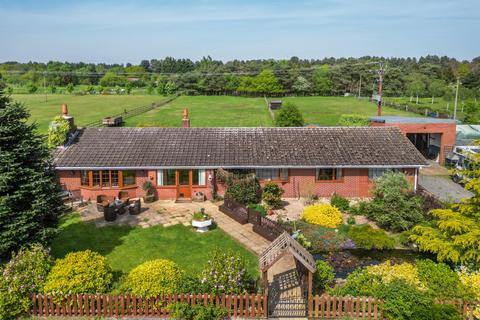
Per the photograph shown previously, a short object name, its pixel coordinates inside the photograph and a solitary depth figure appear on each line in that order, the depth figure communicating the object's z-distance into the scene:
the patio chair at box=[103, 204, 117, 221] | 20.12
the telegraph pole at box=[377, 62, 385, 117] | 34.84
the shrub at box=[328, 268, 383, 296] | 12.05
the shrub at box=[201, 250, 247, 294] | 11.88
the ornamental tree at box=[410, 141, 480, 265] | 13.12
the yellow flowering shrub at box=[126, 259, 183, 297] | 11.89
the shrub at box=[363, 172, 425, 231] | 18.92
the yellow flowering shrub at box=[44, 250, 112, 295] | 11.92
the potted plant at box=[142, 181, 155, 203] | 23.14
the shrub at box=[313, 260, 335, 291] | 13.01
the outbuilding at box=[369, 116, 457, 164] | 33.03
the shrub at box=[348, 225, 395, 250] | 16.94
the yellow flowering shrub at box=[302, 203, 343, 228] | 19.63
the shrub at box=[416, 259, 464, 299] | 11.77
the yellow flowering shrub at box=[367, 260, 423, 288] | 12.48
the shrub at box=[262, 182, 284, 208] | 22.08
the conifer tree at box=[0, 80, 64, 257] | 13.61
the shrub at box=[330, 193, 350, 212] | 22.12
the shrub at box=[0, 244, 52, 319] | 11.63
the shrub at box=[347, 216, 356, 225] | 20.36
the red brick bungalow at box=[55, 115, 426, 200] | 23.50
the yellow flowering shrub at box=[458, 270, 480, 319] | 11.98
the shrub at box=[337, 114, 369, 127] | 38.03
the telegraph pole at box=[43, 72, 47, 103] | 110.68
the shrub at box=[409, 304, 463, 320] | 10.45
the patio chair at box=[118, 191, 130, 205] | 23.38
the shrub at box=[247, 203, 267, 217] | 20.85
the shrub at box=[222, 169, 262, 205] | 22.50
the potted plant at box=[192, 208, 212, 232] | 18.91
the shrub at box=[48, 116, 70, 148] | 24.56
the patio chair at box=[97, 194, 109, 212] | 21.34
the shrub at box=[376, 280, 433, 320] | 10.90
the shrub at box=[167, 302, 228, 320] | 11.10
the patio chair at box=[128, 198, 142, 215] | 21.14
